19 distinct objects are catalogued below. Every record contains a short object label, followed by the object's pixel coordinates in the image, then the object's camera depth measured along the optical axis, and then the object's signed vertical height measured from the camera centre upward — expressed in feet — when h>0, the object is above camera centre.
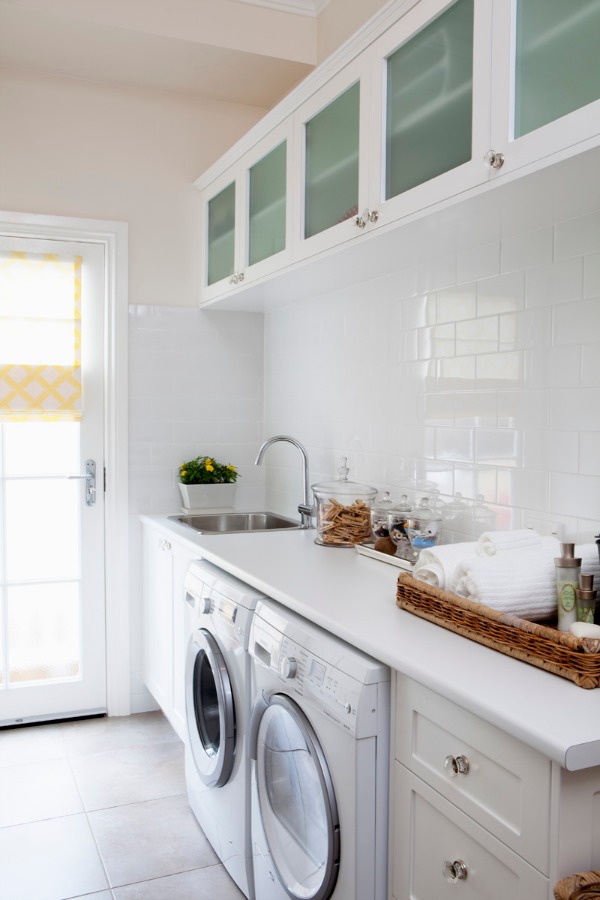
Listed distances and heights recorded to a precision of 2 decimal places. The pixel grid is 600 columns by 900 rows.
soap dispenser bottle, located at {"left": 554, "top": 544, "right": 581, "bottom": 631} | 4.75 -1.05
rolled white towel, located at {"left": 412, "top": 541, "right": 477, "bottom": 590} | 5.44 -1.07
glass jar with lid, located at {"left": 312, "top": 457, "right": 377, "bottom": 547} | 8.39 -1.08
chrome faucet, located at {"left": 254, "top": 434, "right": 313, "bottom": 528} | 9.90 -1.19
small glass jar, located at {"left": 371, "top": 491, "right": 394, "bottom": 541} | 7.92 -1.08
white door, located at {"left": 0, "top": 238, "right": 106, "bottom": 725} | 10.75 -1.01
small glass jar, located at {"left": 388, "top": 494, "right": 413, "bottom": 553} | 7.67 -1.12
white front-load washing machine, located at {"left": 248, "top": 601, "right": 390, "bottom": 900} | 4.81 -2.42
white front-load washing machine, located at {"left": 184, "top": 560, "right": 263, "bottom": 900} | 6.89 -2.93
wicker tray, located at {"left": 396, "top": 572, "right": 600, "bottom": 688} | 4.08 -1.29
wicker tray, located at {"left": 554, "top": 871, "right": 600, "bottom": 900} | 3.23 -1.98
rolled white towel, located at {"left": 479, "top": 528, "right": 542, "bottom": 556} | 5.45 -0.91
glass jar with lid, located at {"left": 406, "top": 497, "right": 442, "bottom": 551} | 7.38 -1.11
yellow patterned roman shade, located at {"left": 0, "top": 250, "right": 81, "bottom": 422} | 10.64 +1.00
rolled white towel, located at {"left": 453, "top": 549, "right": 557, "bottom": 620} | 4.92 -1.09
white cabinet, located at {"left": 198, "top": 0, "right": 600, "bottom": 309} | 4.62 +2.22
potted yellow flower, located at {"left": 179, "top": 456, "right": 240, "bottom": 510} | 11.18 -1.06
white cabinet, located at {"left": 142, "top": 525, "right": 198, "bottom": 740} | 9.41 -2.75
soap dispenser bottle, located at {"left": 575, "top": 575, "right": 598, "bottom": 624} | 4.65 -1.12
